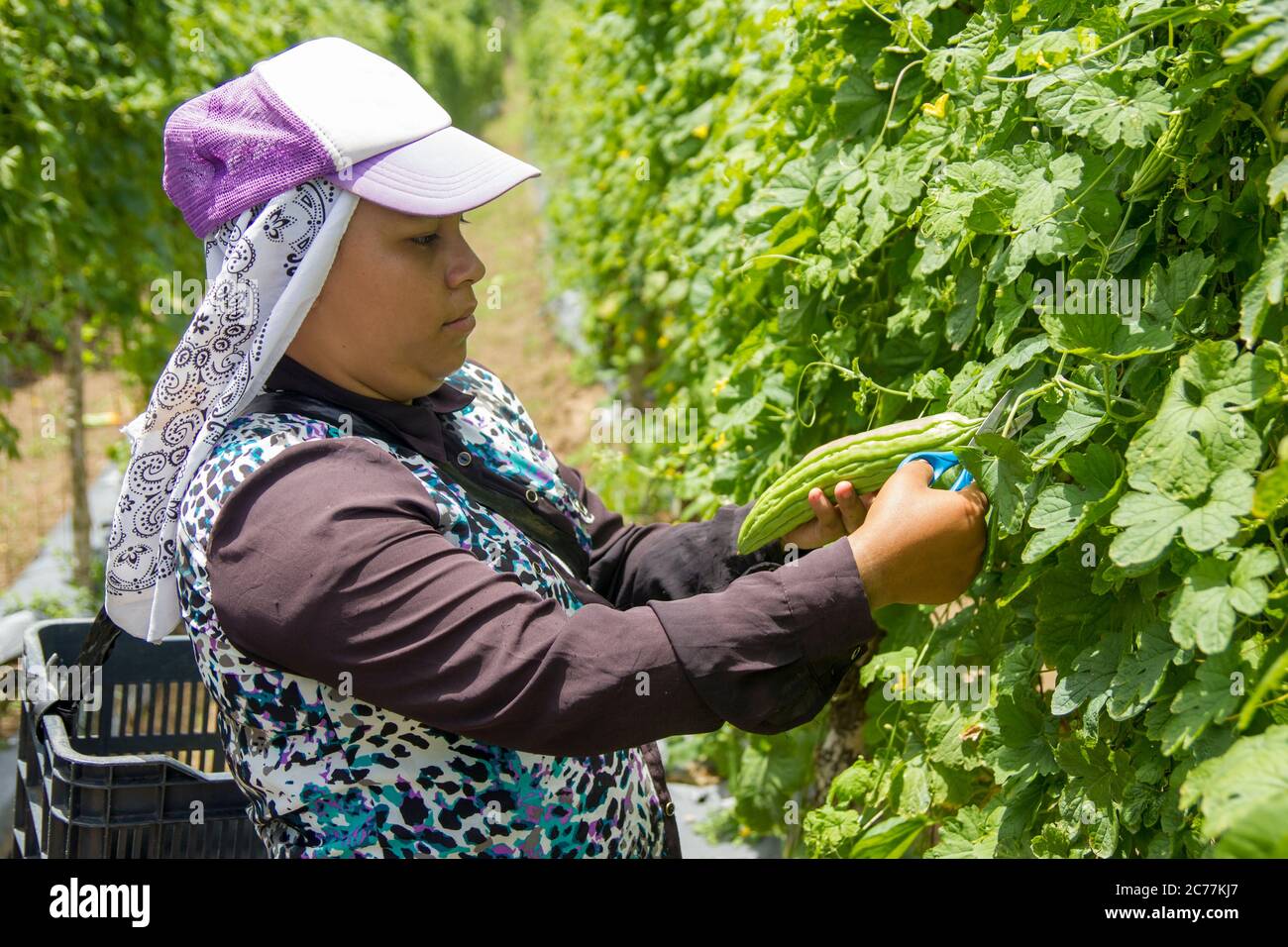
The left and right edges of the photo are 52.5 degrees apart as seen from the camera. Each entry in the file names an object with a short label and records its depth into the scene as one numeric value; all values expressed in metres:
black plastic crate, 2.10
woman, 1.64
